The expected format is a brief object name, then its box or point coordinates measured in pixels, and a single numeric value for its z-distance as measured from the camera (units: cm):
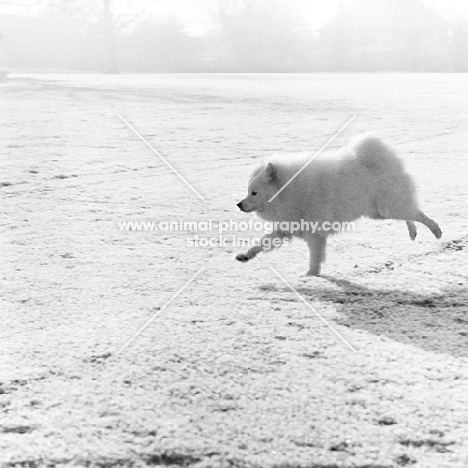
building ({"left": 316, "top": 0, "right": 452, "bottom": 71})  3216
